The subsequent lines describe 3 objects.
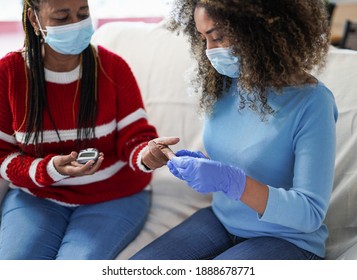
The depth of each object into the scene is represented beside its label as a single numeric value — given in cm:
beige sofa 115
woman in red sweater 109
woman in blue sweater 90
